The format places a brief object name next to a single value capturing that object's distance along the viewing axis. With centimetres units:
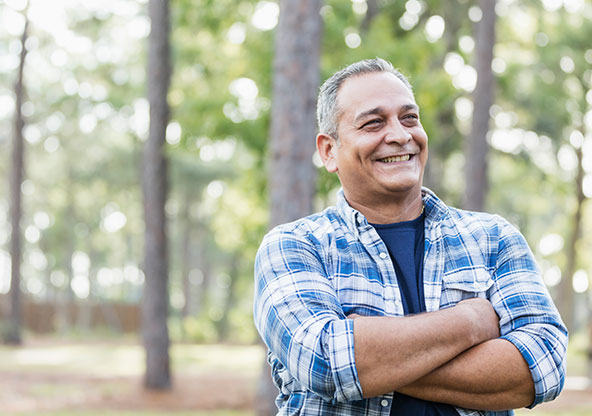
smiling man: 223
